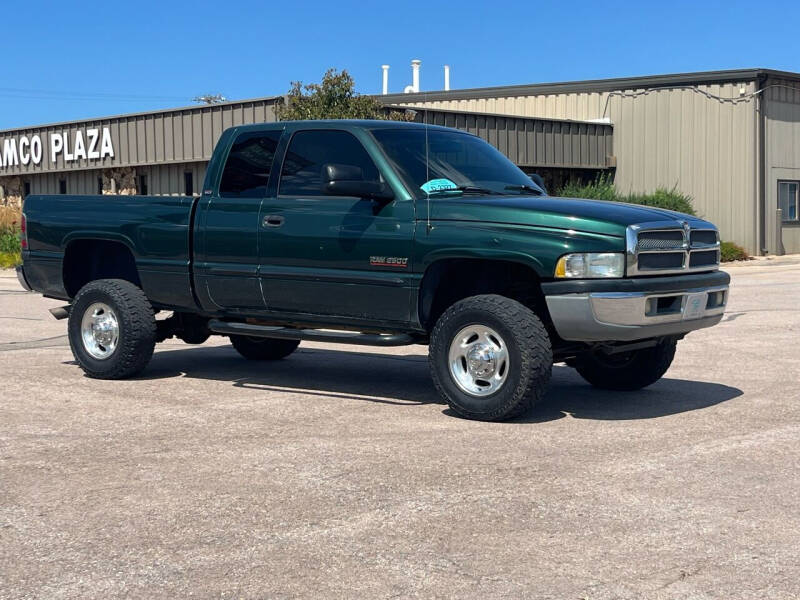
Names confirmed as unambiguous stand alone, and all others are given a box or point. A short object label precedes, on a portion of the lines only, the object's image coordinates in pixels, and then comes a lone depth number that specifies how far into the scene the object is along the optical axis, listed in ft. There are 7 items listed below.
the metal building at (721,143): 104.37
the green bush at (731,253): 101.04
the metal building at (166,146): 96.17
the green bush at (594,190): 102.73
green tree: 86.33
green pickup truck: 24.50
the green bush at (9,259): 96.73
